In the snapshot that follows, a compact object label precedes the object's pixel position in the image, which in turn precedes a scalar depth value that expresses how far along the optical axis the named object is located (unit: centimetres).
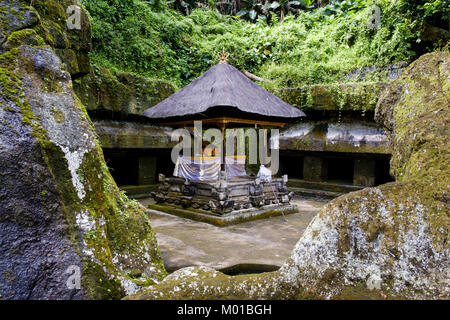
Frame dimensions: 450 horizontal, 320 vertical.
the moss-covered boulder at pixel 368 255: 129
